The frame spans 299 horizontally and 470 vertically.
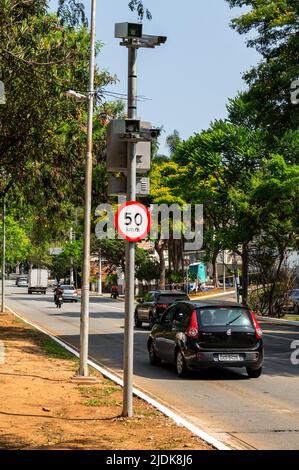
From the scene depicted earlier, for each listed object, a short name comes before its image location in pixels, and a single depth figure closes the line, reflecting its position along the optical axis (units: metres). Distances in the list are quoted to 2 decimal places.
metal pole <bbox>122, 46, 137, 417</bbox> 9.10
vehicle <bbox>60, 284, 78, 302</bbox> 62.28
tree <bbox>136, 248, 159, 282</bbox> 70.69
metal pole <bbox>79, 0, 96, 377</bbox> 13.45
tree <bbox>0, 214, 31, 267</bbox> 48.66
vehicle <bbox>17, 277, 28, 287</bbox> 115.26
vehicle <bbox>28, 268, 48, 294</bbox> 81.94
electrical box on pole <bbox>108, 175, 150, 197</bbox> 9.50
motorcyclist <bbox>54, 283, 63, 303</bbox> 47.34
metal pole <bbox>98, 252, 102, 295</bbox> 83.64
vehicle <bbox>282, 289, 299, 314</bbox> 44.92
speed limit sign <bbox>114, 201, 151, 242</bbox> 9.07
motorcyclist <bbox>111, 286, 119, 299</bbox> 70.50
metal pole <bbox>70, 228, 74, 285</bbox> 88.34
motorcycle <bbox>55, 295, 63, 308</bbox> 47.03
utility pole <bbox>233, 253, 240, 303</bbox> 43.03
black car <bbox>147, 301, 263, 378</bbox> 13.97
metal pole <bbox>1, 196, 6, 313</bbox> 37.35
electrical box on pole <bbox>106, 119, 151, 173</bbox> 9.24
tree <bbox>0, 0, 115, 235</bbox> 13.03
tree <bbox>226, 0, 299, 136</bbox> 22.61
